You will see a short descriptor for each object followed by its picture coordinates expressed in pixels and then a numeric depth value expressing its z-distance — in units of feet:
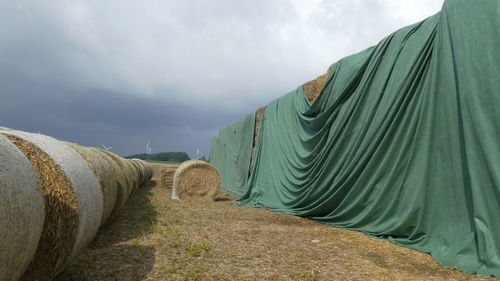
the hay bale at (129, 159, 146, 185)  38.77
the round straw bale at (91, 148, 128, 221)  16.94
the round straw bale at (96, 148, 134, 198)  20.46
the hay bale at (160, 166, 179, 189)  43.52
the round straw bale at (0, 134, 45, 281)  6.30
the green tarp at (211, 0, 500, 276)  12.34
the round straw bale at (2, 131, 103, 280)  8.86
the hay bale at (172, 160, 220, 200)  30.89
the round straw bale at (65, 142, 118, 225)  13.46
